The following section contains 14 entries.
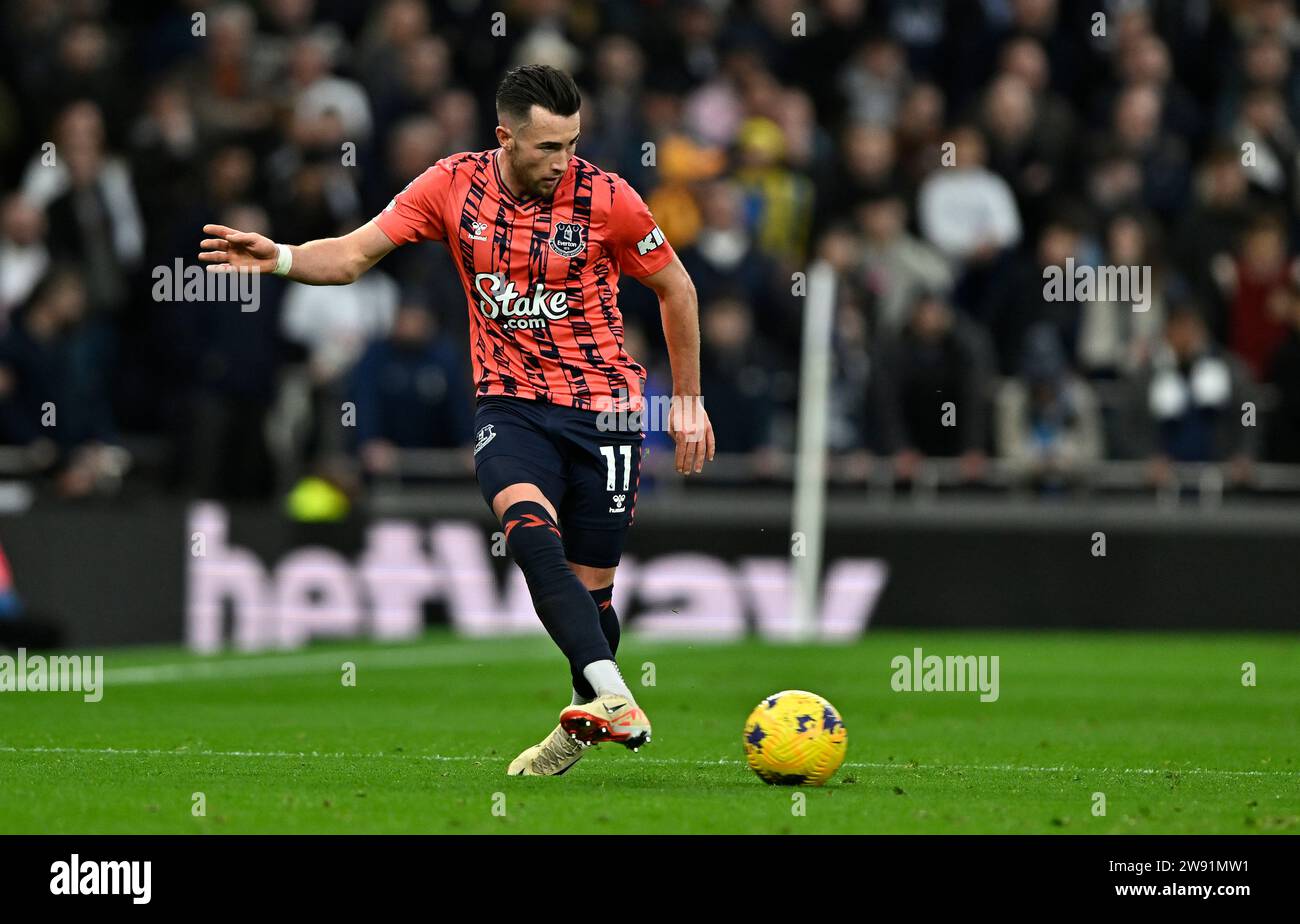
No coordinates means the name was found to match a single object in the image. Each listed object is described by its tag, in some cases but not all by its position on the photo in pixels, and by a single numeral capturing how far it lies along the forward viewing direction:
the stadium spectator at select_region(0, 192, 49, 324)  19.19
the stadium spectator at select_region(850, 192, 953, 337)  20.36
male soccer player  9.28
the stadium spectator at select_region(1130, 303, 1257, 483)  19.91
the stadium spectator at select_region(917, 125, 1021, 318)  20.70
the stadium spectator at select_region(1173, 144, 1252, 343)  20.88
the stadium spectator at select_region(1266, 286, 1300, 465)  19.94
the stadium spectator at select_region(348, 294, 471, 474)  19.23
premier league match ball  9.37
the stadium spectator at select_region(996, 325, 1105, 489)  19.86
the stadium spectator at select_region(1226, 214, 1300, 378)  20.44
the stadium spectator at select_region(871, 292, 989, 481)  19.64
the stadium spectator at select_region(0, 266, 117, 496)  18.38
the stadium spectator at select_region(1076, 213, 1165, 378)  19.94
